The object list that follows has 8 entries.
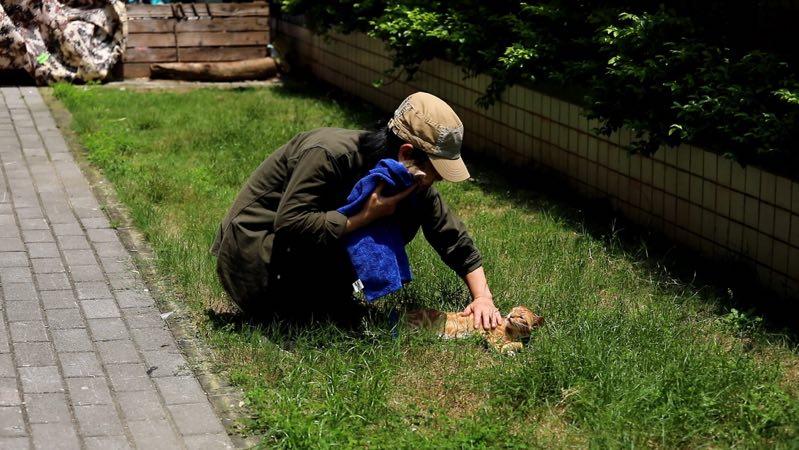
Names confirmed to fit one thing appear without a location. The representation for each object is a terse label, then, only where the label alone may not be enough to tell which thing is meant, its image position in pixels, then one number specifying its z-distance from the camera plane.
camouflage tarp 12.52
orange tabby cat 5.50
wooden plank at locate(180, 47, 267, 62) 13.46
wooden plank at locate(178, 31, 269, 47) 13.41
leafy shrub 6.30
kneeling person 5.28
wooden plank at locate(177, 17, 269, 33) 13.35
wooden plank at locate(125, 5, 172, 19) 13.15
